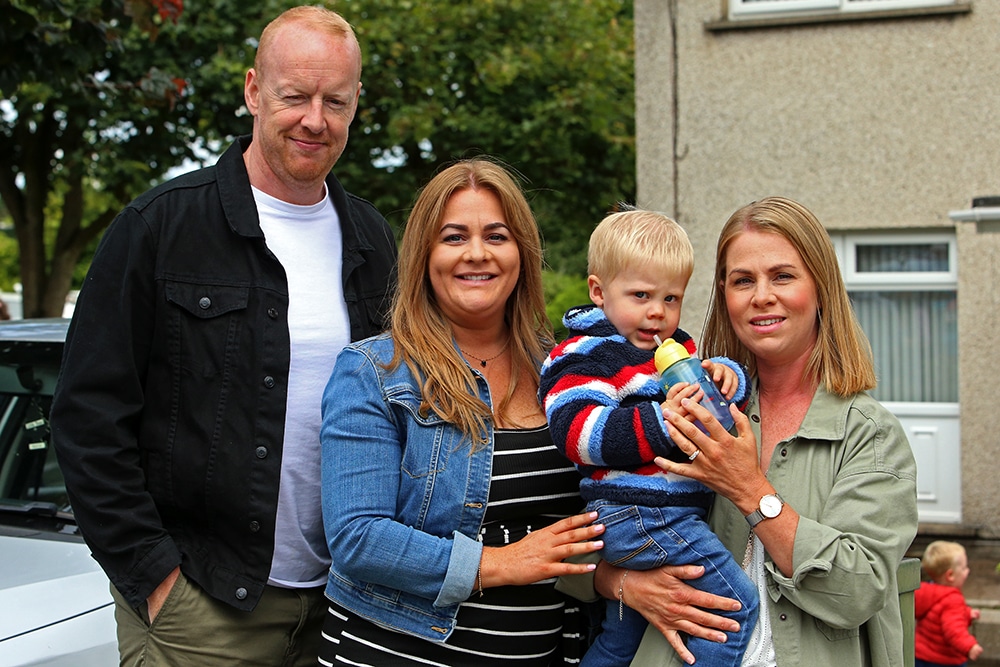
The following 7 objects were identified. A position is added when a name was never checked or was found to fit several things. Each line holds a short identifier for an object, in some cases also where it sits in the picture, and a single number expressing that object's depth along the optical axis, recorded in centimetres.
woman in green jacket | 221
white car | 256
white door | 793
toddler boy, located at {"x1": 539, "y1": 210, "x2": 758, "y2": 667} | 228
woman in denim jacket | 231
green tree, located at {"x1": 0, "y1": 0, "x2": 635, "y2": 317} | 1163
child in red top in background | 543
